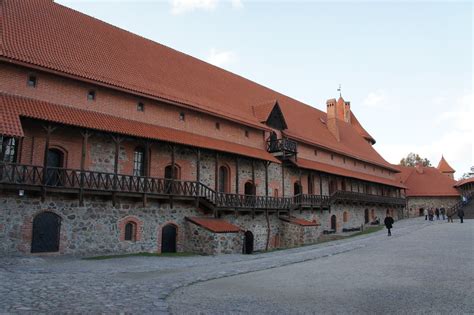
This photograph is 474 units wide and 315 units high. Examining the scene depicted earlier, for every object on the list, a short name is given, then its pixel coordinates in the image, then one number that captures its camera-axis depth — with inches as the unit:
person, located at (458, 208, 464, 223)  1229.6
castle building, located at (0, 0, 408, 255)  546.3
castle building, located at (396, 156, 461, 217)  1819.6
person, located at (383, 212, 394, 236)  917.8
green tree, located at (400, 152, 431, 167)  2746.1
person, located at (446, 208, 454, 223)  1324.1
